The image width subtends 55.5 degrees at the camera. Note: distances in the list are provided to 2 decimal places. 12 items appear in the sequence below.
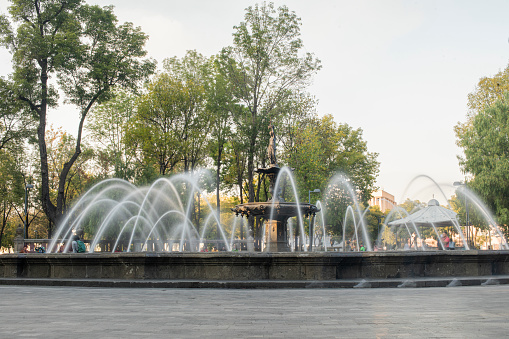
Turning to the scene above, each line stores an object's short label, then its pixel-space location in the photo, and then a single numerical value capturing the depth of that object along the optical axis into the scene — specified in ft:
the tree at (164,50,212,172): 133.18
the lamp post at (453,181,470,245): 120.28
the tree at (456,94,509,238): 112.57
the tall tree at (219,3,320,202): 123.75
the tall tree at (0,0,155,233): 96.89
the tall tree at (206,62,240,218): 126.21
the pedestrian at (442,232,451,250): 76.36
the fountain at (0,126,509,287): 43.27
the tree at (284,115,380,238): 135.64
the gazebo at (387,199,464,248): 97.66
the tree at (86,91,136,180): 150.10
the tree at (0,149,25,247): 155.94
